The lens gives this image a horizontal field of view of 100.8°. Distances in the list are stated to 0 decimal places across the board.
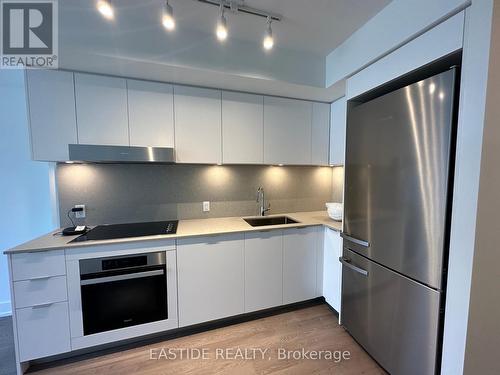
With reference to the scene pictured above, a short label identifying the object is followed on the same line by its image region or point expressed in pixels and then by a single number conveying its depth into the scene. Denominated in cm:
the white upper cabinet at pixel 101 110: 172
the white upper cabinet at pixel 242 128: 212
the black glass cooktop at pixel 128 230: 168
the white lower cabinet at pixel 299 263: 212
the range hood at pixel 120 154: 161
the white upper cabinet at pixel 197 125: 197
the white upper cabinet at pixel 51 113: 163
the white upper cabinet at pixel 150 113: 184
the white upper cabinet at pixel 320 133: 246
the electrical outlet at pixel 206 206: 238
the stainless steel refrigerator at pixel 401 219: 114
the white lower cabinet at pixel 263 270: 199
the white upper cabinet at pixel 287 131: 228
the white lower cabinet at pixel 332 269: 201
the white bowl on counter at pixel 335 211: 230
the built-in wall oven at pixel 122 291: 158
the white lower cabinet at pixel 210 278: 180
